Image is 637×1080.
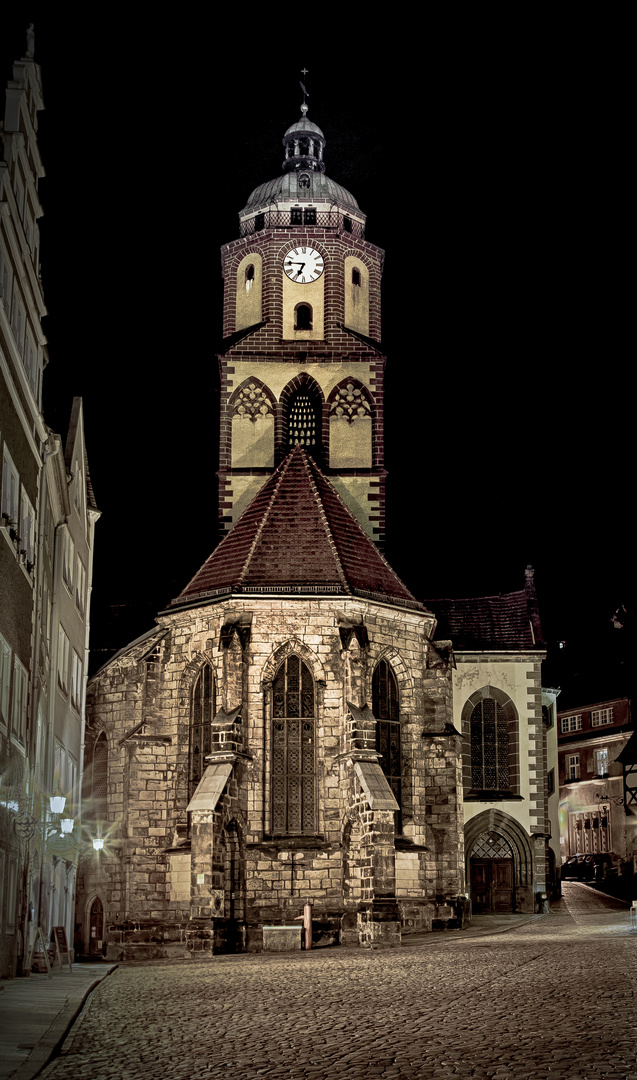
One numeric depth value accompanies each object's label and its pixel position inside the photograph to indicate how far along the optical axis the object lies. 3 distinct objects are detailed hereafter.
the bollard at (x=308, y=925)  27.95
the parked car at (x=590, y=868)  58.59
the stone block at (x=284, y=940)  28.67
